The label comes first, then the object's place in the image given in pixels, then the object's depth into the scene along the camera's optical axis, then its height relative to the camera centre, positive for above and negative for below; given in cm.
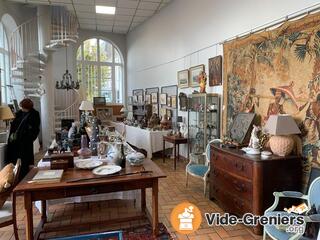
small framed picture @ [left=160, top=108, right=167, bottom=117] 722 -25
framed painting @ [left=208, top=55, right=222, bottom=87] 476 +59
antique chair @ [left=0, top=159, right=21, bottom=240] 255 -111
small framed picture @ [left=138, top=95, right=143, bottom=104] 902 +12
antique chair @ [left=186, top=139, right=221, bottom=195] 407 -111
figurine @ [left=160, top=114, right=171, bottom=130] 679 -58
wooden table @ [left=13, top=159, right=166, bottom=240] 226 -77
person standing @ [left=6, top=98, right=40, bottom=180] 450 -54
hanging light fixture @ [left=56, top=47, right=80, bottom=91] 825 +63
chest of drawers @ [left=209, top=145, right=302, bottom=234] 286 -90
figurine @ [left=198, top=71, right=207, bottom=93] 524 +43
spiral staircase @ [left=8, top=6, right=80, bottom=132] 743 +180
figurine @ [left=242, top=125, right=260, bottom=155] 316 -53
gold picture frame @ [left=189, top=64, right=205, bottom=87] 550 +63
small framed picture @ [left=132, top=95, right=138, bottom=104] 948 +13
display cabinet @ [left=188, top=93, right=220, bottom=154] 488 -36
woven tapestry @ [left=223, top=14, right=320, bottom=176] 285 +34
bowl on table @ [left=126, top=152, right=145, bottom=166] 283 -62
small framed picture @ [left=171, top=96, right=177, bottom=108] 666 +3
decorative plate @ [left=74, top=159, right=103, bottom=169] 273 -66
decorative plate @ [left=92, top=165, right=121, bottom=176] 253 -68
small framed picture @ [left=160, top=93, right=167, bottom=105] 725 +12
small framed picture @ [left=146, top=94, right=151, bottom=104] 834 +13
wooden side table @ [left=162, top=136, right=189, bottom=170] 571 -85
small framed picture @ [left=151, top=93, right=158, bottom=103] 783 +15
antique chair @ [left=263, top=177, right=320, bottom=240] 209 -95
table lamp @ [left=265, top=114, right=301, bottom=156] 289 -34
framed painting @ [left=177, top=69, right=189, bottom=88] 606 +57
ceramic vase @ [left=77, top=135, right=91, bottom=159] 324 -61
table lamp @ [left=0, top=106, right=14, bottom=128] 439 -16
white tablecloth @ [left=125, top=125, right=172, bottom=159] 643 -97
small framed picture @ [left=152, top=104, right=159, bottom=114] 779 -17
